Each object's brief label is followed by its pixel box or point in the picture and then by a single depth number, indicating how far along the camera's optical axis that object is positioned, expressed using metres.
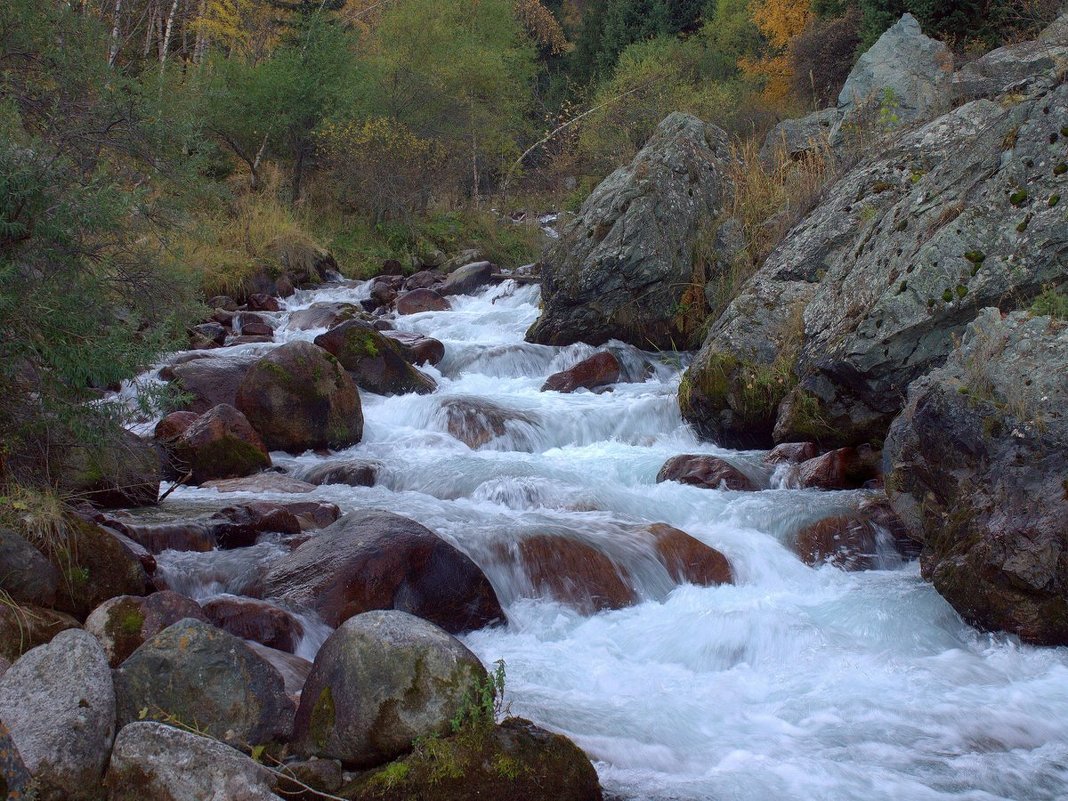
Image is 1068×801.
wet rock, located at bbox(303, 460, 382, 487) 8.79
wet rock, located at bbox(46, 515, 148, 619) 5.08
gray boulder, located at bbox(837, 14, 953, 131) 16.56
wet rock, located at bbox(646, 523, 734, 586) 6.79
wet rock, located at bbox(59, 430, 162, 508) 6.54
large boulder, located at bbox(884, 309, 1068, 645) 5.55
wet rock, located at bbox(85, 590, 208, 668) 4.60
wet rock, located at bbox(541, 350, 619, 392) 12.43
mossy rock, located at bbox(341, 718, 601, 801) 3.79
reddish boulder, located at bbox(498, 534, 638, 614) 6.41
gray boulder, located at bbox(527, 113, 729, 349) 13.45
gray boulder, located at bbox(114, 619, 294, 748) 4.03
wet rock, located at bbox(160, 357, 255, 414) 9.95
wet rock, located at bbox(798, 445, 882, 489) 8.26
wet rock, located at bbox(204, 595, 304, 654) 5.28
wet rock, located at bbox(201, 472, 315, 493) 8.09
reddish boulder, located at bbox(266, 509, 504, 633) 5.69
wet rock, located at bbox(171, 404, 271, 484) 8.50
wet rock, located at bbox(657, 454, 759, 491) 8.43
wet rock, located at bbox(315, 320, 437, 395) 11.83
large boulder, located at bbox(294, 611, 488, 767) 3.96
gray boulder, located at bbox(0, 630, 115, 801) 3.60
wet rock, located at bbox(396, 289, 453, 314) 17.64
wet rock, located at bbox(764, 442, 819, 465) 8.77
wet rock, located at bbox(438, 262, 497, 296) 19.03
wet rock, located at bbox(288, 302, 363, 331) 15.43
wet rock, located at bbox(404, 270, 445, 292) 19.94
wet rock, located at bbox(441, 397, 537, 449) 10.45
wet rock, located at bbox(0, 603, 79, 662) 4.41
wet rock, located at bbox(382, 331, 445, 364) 13.35
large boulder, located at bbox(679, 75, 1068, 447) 7.61
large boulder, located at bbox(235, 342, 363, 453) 9.54
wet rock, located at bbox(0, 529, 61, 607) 4.75
